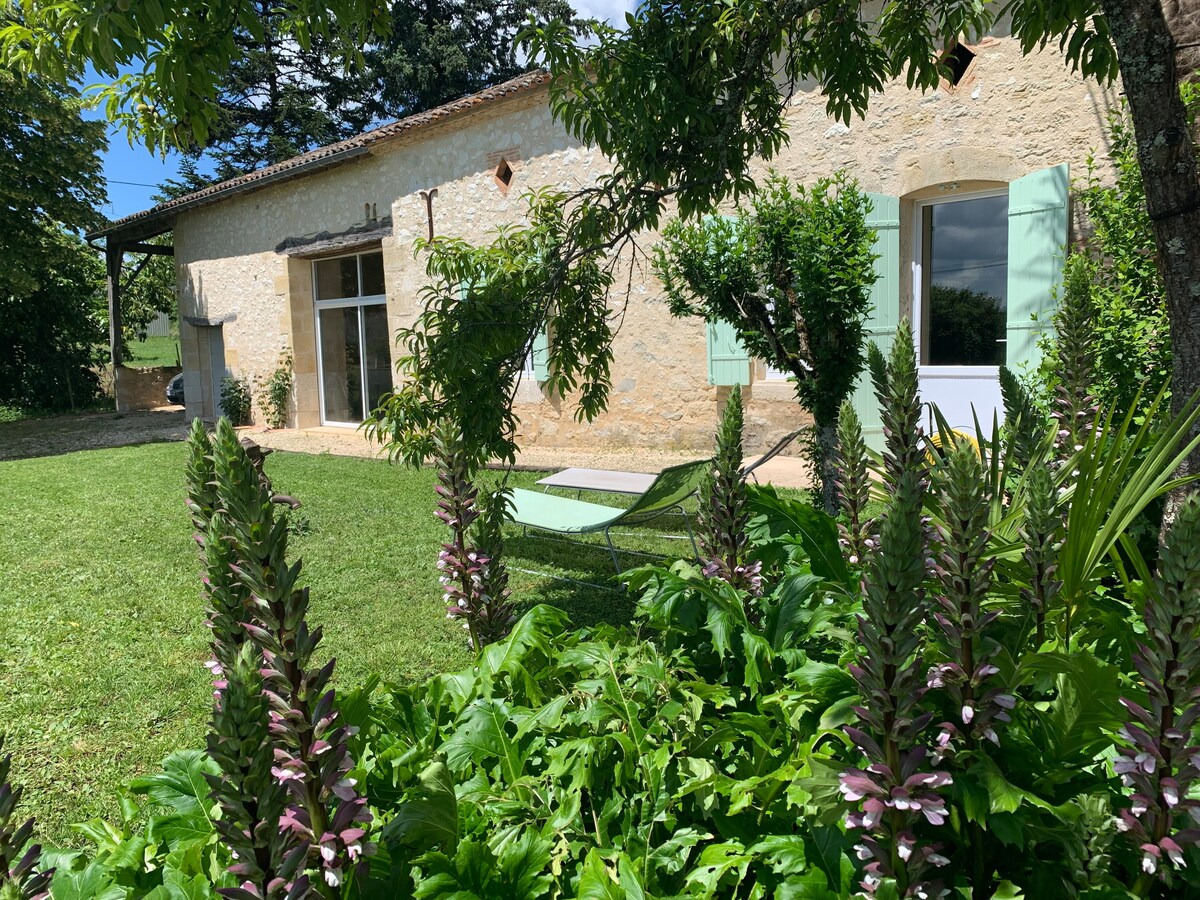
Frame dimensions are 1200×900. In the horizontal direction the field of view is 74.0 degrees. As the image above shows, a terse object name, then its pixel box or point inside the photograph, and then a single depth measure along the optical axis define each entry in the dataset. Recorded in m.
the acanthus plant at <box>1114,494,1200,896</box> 1.03
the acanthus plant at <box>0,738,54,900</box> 0.96
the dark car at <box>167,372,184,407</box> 19.31
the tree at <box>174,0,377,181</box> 22.64
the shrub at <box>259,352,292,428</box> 13.61
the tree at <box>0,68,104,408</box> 12.74
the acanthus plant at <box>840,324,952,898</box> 1.00
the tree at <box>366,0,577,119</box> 21.19
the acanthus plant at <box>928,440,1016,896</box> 1.17
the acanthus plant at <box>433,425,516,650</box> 2.78
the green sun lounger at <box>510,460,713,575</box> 4.47
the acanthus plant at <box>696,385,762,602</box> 1.98
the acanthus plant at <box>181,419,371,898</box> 0.93
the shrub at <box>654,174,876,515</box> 4.88
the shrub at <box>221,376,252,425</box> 14.30
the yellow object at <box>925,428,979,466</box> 1.71
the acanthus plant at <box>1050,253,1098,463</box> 2.51
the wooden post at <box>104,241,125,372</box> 15.70
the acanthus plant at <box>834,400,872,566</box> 2.27
